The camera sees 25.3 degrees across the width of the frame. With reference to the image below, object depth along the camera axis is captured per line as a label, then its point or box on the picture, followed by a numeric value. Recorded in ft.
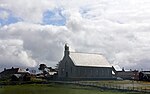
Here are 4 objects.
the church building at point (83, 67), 413.39
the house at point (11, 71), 482.45
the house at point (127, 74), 516.65
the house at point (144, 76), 391.24
